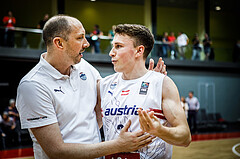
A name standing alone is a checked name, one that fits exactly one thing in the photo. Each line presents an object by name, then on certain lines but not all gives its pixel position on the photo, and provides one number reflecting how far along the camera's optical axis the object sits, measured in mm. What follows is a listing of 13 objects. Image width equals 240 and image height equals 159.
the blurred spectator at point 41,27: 12562
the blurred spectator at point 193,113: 14468
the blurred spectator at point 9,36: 12023
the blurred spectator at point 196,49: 17188
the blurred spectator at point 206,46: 17609
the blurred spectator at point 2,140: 9789
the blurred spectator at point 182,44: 16797
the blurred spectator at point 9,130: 10523
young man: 2520
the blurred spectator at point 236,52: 18703
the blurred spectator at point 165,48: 16109
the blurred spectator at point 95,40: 13924
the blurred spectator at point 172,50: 16316
